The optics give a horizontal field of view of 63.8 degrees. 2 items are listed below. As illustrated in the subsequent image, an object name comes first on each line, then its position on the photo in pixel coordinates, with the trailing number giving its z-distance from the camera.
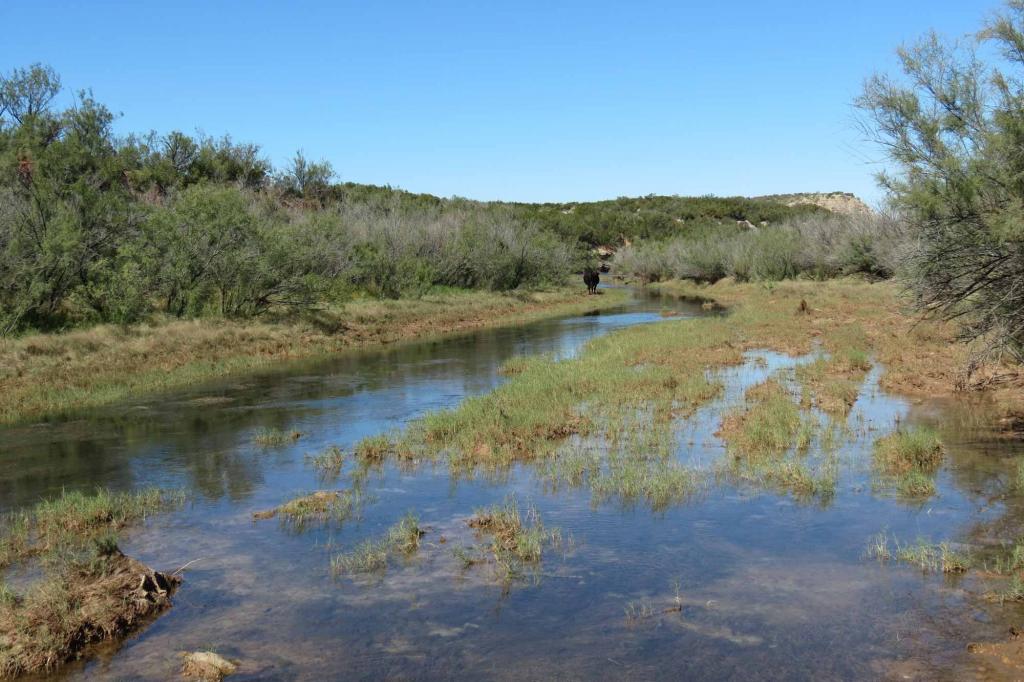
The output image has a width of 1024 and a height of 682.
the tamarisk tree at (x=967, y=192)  11.94
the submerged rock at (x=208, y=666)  6.70
